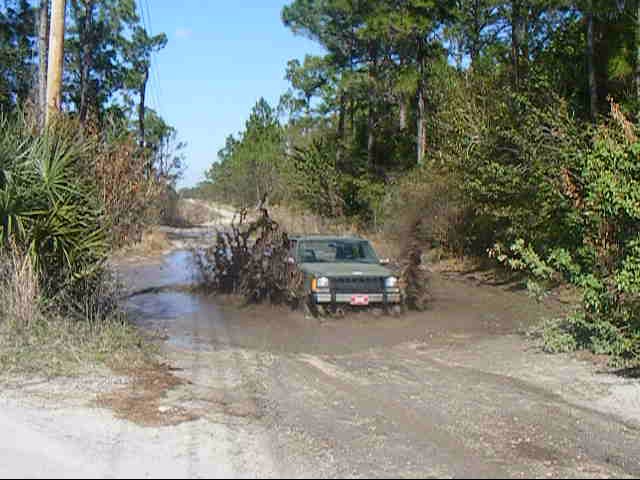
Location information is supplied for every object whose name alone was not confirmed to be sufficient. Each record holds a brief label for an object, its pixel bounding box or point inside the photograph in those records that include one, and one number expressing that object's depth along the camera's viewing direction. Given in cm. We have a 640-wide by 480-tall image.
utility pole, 1317
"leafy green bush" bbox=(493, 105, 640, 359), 960
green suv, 1376
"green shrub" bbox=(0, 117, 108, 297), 1075
